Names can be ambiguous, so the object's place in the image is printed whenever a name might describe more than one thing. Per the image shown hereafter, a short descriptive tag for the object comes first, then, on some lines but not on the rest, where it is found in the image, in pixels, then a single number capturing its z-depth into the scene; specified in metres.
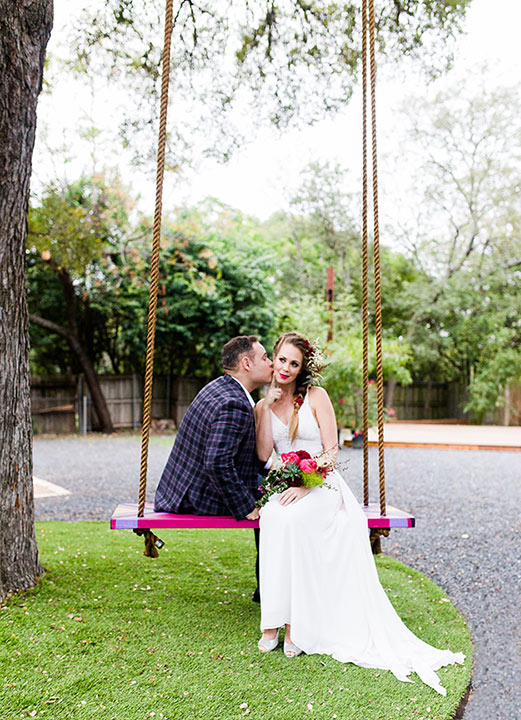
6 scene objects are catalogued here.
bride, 2.85
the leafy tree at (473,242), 18.14
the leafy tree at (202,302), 13.95
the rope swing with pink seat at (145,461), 3.02
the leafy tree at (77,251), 11.45
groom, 3.04
